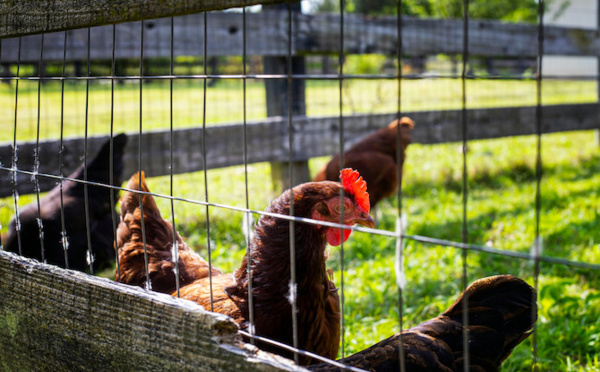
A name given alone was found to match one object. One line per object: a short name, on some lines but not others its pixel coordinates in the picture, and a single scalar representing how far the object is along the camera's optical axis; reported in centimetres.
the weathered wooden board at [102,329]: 62
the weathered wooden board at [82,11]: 63
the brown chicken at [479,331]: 73
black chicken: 132
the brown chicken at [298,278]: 79
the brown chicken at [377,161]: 207
